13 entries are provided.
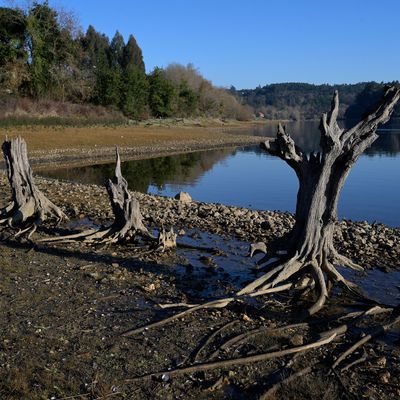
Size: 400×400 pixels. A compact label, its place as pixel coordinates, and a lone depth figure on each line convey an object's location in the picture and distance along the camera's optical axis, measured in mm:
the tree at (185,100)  101562
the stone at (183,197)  20453
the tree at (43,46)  64875
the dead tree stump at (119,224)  11992
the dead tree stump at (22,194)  13758
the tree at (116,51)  103938
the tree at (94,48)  80019
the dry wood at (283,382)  5459
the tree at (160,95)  87125
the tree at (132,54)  103000
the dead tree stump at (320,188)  8625
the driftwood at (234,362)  5898
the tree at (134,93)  76625
